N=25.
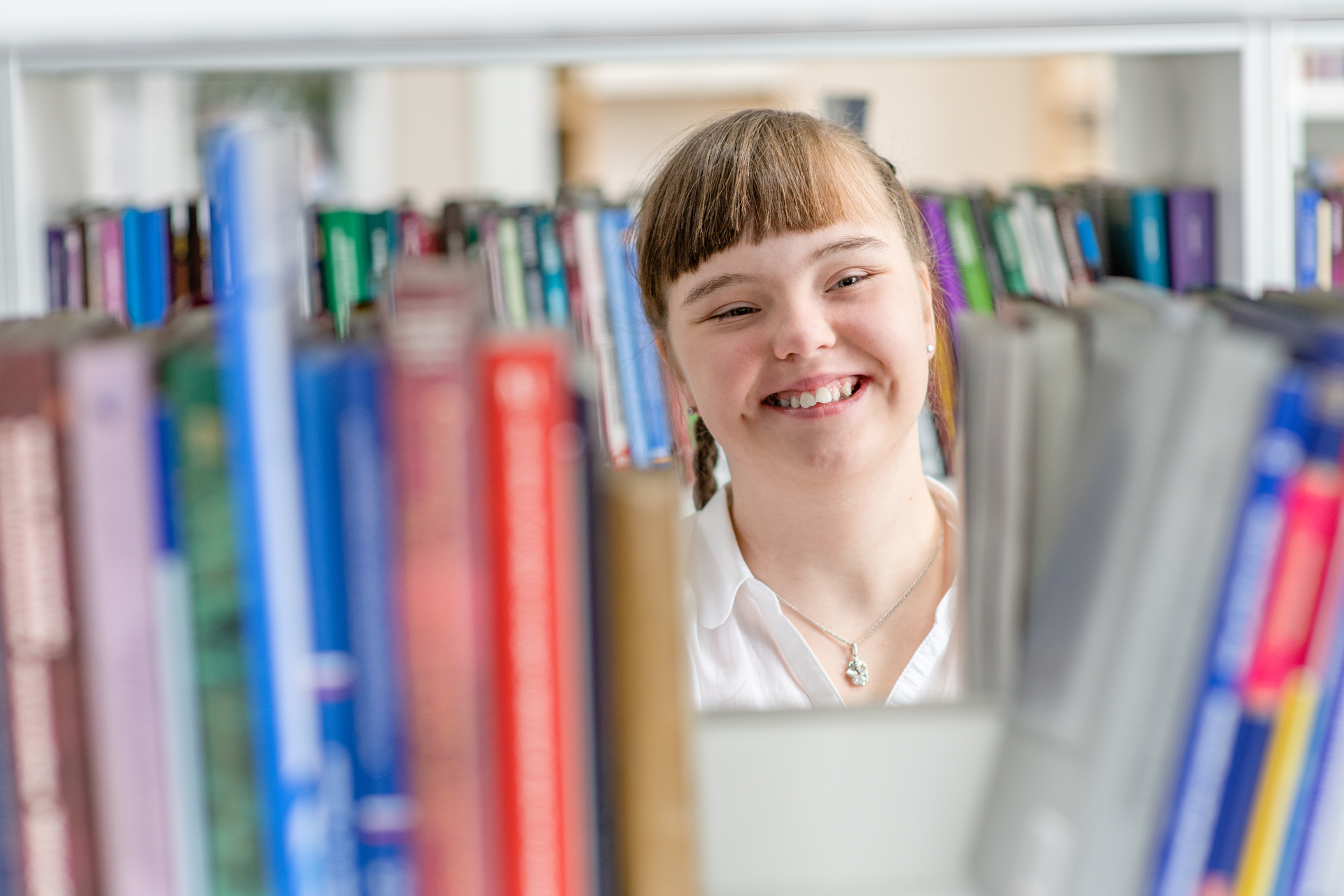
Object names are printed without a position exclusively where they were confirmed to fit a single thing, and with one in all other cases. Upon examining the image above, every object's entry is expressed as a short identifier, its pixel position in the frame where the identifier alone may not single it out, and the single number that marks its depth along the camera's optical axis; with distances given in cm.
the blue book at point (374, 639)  117
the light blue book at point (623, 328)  190
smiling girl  168
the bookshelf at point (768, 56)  137
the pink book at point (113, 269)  178
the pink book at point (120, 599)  119
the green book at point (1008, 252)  191
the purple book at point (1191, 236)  176
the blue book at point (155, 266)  183
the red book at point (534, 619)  116
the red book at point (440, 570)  114
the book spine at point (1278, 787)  124
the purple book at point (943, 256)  190
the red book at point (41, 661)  119
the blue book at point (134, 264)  181
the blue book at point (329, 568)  118
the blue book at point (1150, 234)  181
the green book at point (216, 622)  120
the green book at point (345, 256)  189
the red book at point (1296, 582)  121
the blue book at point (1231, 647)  120
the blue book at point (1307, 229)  189
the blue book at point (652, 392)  189
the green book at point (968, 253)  191
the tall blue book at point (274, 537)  117
